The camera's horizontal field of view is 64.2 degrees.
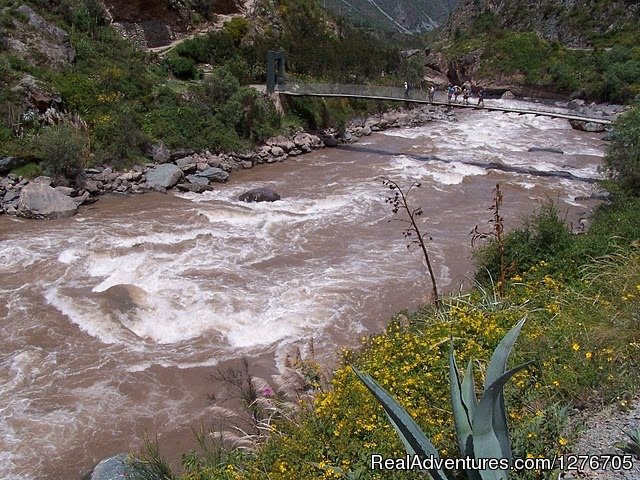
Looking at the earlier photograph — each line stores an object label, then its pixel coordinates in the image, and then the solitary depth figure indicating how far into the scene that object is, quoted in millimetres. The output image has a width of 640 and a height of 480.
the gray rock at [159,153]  17562
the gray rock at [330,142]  23062
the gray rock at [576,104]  34925
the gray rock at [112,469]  4926
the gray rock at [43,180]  14458
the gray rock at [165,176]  15914
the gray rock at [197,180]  16453
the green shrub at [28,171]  14805
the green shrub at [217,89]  20672
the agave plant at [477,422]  2871
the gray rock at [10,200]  13378
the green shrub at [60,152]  14742
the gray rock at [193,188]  15914
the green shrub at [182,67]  24328
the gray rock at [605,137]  25370
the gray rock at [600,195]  15441
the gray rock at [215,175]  17062
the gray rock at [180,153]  17938
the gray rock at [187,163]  17281
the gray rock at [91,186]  14984
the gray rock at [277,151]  20367
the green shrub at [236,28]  29000
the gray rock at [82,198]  14094
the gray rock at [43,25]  19916
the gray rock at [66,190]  14253
